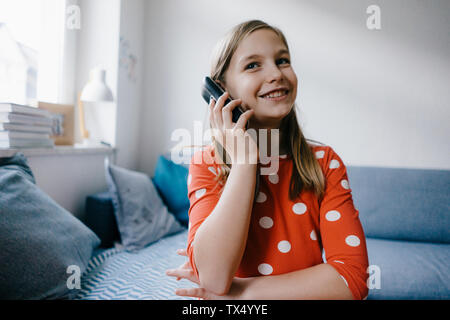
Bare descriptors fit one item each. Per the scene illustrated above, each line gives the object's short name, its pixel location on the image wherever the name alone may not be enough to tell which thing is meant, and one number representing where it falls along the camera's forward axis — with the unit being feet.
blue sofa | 4.66
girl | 1.90
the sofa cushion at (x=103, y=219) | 5.23
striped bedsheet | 3.60
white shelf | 3.99
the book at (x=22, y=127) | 4.07
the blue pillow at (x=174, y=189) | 6.40
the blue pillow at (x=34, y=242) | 2.70
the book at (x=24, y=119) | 4.04
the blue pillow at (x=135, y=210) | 5.15
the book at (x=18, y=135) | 4.07
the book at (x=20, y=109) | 4.01
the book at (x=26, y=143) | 4.09
